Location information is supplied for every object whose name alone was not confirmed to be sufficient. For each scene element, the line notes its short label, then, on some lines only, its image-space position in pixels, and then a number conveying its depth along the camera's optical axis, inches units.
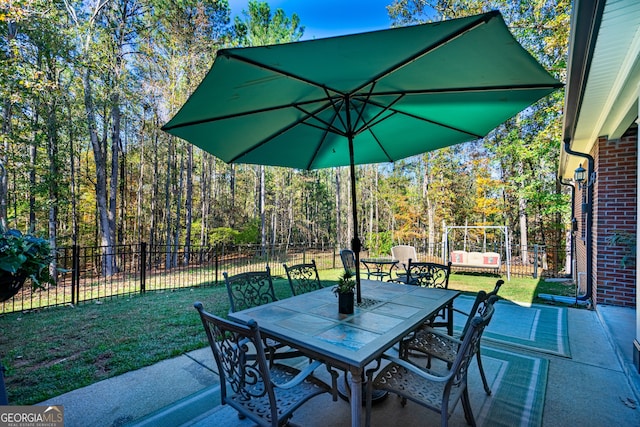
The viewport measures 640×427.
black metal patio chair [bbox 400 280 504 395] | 80.5
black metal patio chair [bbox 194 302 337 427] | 54.1
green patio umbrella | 62.2
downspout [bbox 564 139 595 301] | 175.2
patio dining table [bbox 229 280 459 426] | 57.2
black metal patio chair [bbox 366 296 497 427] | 58.8
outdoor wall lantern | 191.4
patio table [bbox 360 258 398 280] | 195.3
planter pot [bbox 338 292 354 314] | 81.7
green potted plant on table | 80.8
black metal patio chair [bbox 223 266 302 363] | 102.3
